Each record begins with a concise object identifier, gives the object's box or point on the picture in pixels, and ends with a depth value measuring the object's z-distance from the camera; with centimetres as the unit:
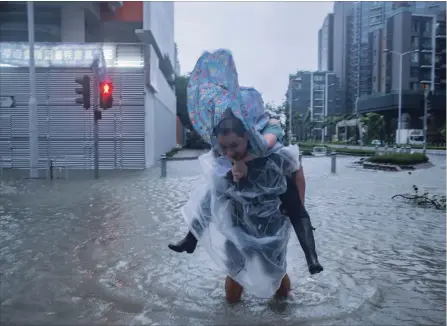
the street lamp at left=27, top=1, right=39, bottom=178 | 1477
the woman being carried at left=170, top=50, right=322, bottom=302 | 371
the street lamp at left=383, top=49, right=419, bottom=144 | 5395
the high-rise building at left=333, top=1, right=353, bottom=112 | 8781
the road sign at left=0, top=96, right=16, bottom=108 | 1477
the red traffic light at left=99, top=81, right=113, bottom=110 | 1523
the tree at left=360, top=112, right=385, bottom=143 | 5400
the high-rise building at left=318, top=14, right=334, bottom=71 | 9881
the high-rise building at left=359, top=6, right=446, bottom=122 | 6900
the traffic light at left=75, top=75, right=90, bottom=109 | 1496
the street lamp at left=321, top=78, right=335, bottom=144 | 9025
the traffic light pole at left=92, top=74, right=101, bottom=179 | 1556
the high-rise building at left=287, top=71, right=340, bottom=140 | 9066
